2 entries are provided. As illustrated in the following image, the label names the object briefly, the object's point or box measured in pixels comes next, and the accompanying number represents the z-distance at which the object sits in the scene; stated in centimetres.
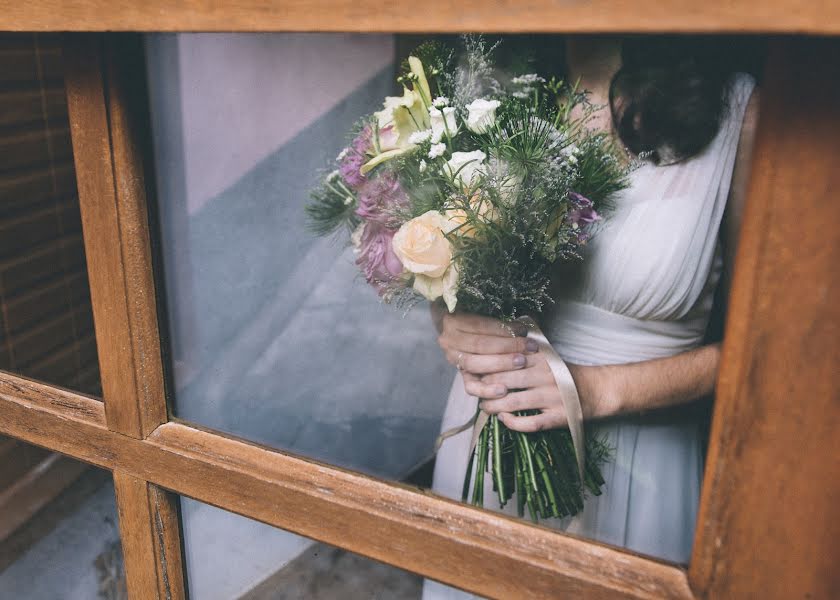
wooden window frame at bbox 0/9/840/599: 40
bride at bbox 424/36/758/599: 78
